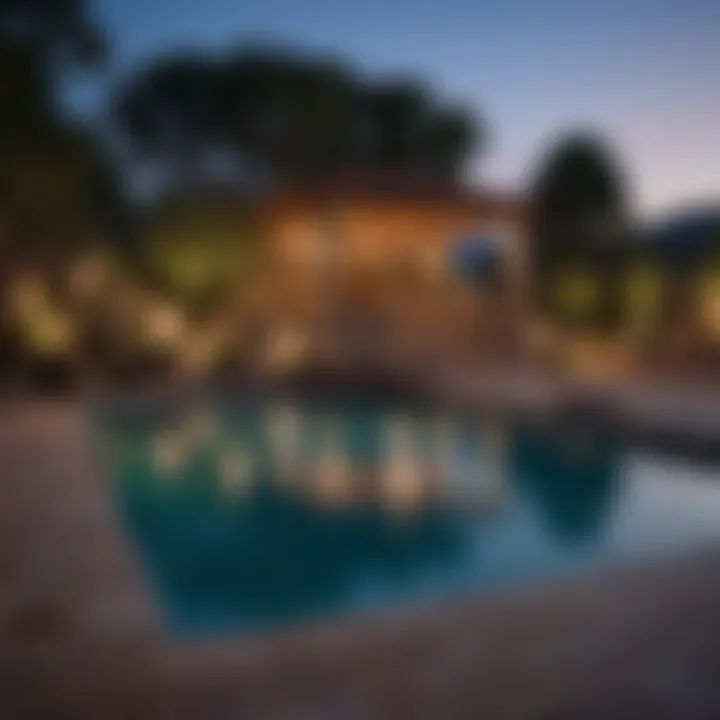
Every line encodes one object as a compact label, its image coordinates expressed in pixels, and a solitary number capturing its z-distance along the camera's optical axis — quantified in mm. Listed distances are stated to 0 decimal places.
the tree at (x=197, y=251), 17438
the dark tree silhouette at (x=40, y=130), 11836
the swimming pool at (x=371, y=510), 6398
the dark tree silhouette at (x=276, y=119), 23047
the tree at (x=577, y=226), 17734
